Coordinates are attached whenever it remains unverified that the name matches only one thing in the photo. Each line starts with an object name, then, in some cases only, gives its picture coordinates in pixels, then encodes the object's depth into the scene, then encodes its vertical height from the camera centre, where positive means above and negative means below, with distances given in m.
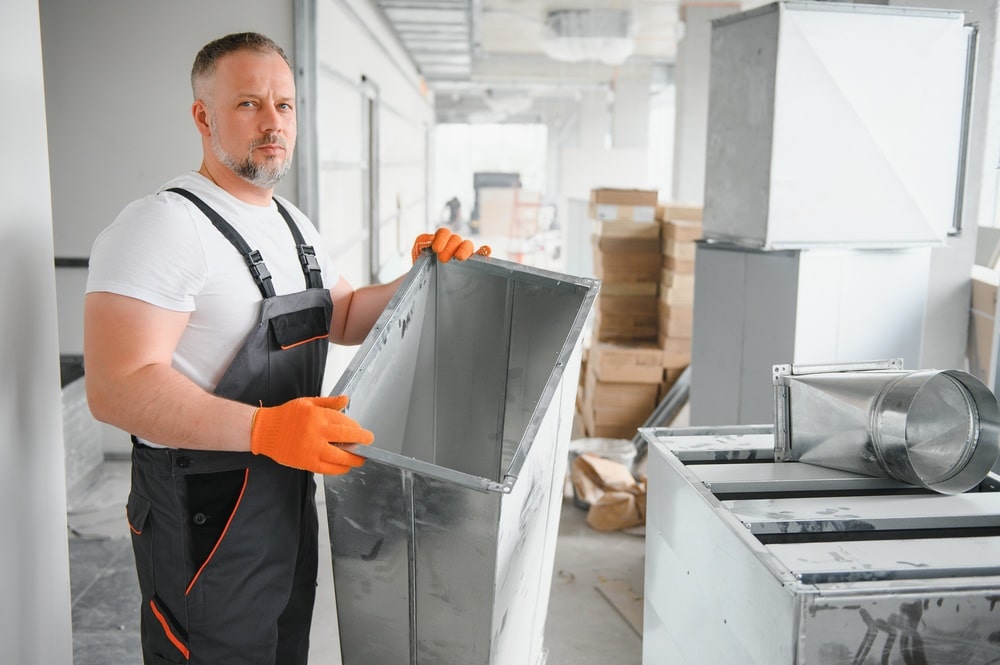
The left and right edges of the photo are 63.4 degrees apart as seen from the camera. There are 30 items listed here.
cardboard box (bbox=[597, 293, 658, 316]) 5.85 -0.65
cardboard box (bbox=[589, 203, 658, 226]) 5.68 +0.00
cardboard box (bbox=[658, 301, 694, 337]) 5.45 -0.74
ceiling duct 7.93 +1.77
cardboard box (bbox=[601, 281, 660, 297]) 5.81 -0.53
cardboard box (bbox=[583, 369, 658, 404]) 5.68 -1.26
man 1.44 -0.32
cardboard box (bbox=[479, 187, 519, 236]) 17.27 +0.01
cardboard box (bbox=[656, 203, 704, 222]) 5.50 +0.01
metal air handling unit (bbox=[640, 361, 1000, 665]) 1.10 -0.50
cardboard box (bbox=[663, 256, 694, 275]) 5.25 -0.33
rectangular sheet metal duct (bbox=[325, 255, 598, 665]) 1.31 -0.49
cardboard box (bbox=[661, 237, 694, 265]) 5.22 -0.23
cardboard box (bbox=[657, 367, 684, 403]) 5.59 -1.14
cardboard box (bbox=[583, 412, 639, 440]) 5.76 -1.54
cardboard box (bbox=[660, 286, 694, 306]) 5.33 -0.54
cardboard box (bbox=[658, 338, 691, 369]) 5.51 -0.93
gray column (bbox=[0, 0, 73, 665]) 1.56 -0.34
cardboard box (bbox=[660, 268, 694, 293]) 5.29 -0.43
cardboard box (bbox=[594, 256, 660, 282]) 5.79 -0.43
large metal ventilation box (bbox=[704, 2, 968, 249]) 2.73 +0.33
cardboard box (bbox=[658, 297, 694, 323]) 5.41 -0.65
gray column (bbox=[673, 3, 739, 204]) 7.98 +1.17
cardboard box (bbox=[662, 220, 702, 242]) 5.23 -0.11
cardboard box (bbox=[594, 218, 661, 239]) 5.67 -0.11
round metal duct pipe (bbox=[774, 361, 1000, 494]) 1.43 -0.37
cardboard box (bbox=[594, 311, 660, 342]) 5.88 -0.82
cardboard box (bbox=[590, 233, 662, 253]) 5.70 -0.22
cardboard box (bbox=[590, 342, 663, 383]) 5.56 -1.03
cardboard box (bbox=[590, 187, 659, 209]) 5.68 +0.12
